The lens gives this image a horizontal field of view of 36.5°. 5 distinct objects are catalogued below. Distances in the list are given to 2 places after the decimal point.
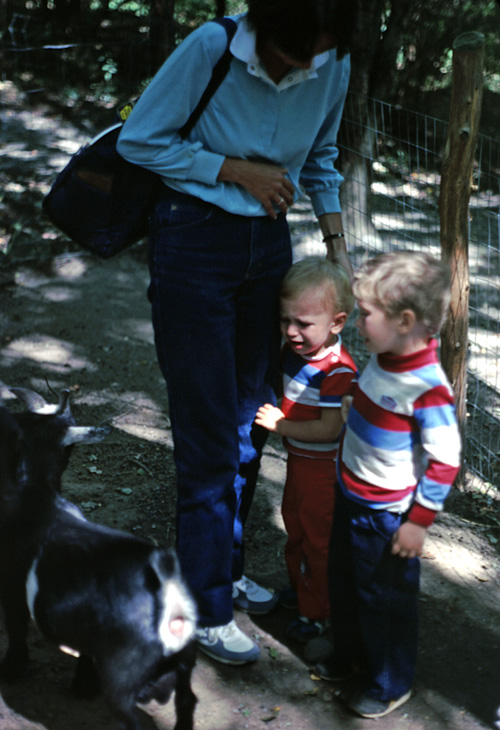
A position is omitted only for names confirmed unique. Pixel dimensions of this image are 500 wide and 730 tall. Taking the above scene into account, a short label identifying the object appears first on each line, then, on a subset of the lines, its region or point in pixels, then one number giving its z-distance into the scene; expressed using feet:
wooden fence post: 10.78
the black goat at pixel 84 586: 6.38
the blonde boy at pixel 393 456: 6.85
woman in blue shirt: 7.13
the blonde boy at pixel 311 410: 8.18
